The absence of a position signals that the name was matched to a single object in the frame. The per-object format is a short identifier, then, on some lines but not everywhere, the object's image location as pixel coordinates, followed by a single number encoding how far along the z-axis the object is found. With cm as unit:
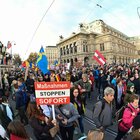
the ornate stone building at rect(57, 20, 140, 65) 4520
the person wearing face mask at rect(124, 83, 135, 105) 448
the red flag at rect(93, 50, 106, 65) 777
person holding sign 274
